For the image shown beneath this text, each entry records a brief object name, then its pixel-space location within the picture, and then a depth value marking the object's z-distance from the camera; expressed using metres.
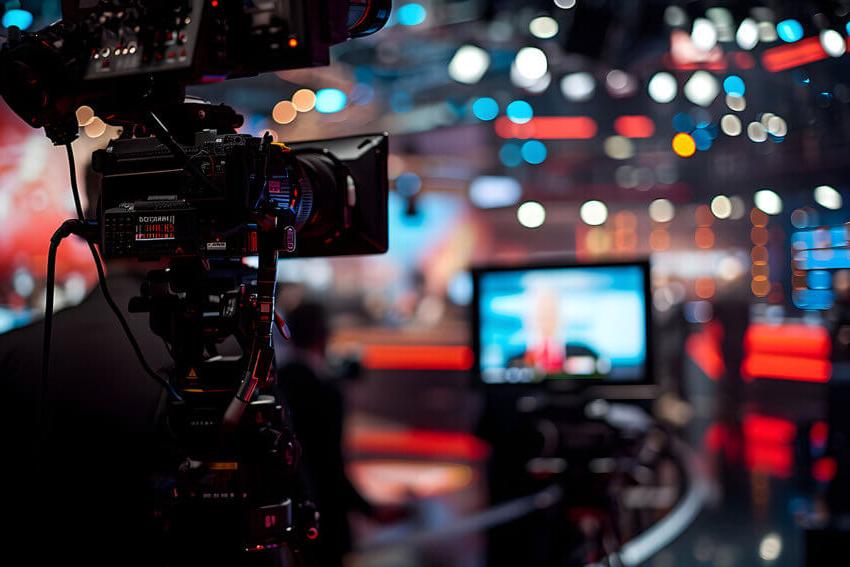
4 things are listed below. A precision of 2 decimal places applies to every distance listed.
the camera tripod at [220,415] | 1.40
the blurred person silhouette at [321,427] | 2.62
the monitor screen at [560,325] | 2.83
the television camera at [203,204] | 1.27
